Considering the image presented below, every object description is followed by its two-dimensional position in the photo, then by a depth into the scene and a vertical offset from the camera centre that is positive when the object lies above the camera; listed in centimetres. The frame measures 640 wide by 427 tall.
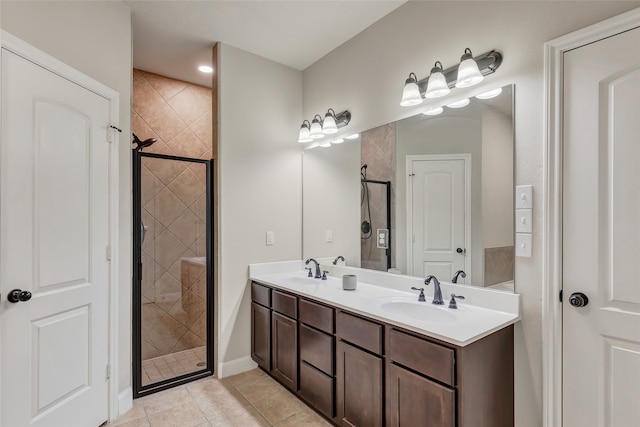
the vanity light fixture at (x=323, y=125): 287 +81
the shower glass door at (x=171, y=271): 256 -49
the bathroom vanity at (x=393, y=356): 145 -77
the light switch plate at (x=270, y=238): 311 -24
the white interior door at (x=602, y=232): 138 -9
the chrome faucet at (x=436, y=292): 198 -49
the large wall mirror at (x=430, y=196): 182 +12
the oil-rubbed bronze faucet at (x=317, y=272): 296 -54
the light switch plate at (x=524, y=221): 166 -4
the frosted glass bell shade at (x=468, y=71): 180 +80
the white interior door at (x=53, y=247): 162 -19
